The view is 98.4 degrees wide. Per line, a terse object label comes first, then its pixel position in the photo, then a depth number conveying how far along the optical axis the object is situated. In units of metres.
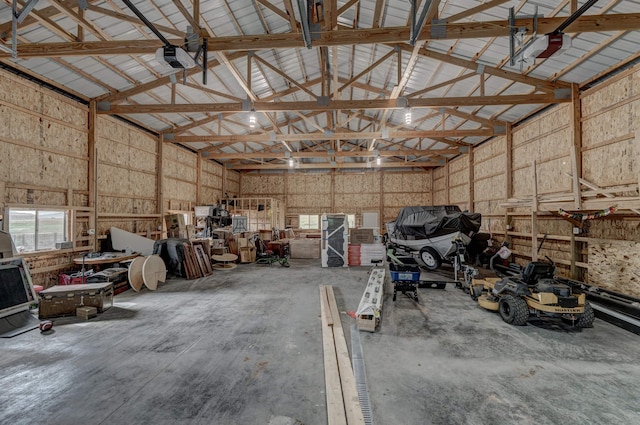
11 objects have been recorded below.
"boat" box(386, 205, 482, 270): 8.45
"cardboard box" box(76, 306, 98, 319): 5.03
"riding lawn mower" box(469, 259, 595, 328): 4.44
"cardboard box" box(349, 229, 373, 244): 10.93
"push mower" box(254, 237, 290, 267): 11.11
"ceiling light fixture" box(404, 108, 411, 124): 8.40
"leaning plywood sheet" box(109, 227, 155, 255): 8.66
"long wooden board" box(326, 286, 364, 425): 2.51
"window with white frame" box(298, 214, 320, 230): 18.81
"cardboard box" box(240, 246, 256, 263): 11.14
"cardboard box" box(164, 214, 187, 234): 10.93
